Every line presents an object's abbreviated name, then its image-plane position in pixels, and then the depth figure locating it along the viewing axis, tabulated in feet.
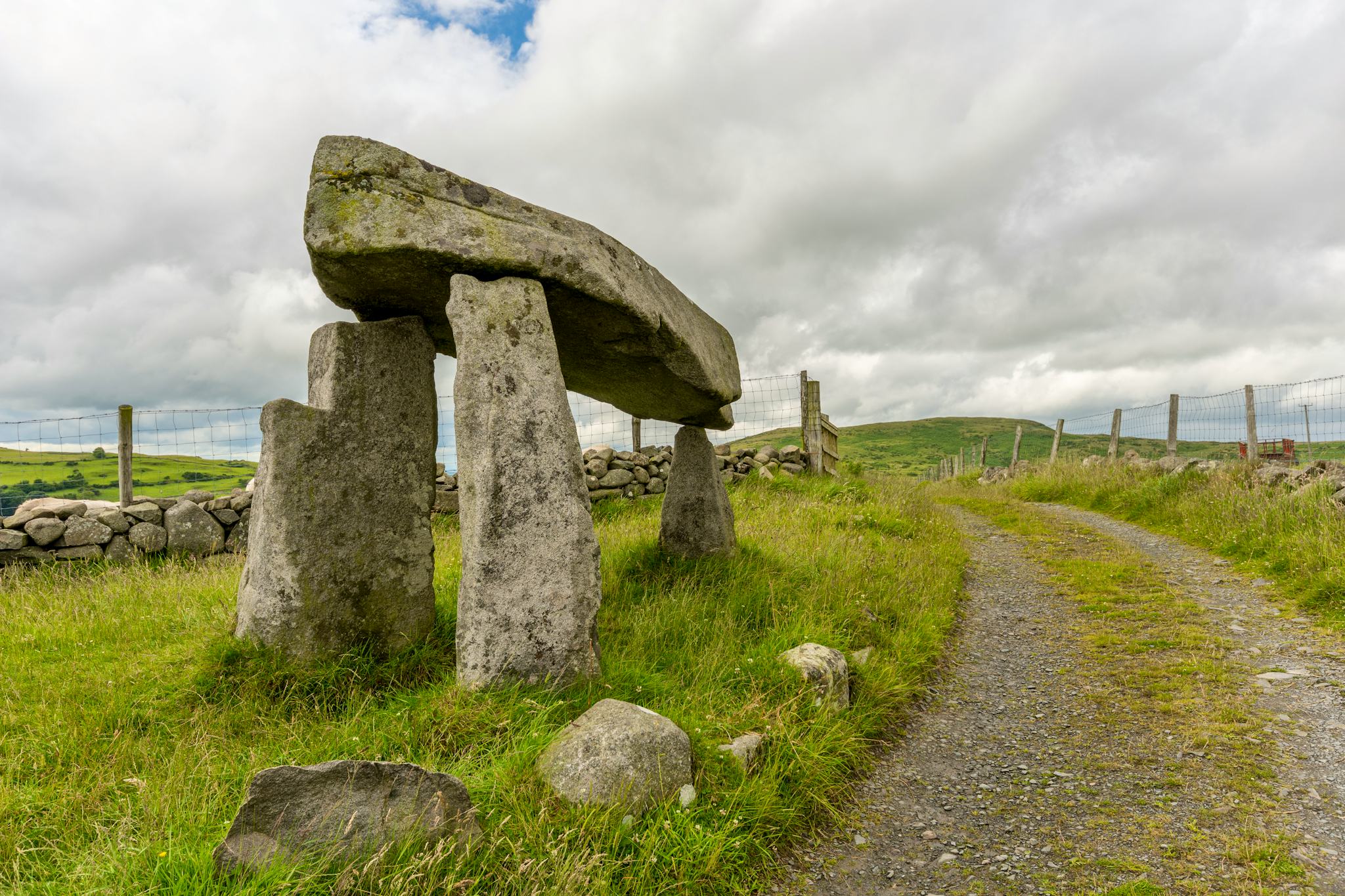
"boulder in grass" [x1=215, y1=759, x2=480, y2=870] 8.89
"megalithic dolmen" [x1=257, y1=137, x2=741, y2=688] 14.29
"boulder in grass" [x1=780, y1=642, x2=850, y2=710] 15.84
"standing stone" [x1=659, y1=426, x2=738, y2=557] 25.70
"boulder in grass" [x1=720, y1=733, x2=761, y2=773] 12.97
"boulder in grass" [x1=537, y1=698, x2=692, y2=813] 10.98
